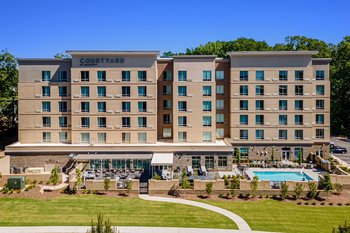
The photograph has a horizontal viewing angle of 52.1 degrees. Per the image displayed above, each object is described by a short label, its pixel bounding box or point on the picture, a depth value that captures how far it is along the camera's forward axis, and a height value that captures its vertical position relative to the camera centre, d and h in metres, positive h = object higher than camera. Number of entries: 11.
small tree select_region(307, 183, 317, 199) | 38.62 -8.73
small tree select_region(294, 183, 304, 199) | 38.59 -8.65
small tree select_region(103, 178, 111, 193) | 39.53 -7.99
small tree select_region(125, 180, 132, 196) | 39.34 -8.24
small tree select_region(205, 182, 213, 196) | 39.01 -8.38
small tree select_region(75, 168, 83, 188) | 40.22 -7.70
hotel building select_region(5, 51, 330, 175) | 54.47 +1.71
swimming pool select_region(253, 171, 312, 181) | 46.69 -8.72
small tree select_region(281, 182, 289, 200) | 38.38 -8.57
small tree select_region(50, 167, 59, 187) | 42.09 -7.88
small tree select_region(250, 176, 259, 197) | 39.00 -8.14
